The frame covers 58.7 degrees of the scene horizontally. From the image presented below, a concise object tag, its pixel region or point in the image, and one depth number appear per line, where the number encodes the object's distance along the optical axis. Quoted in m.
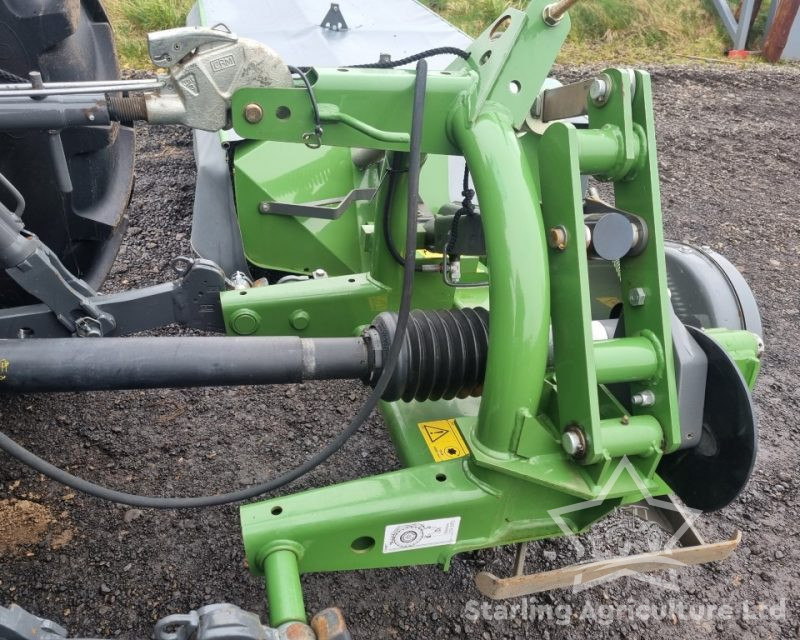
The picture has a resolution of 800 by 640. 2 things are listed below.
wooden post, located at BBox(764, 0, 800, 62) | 6.80
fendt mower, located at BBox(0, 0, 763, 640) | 1.35
